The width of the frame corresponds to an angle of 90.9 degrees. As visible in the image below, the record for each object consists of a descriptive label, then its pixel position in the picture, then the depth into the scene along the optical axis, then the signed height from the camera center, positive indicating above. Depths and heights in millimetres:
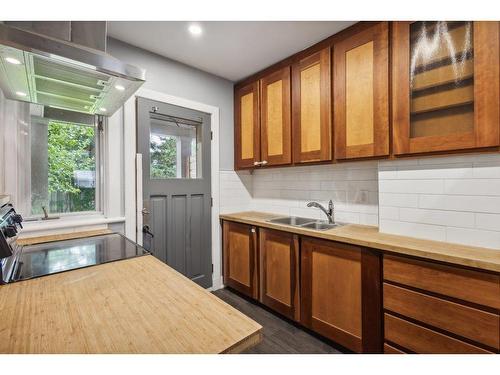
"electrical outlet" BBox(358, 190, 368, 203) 2105 -99
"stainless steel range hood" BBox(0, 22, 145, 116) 907 +530
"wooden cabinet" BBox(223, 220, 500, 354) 1173 -680
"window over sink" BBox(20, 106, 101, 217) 1780 +189
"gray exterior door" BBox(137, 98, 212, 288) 2197 +10
